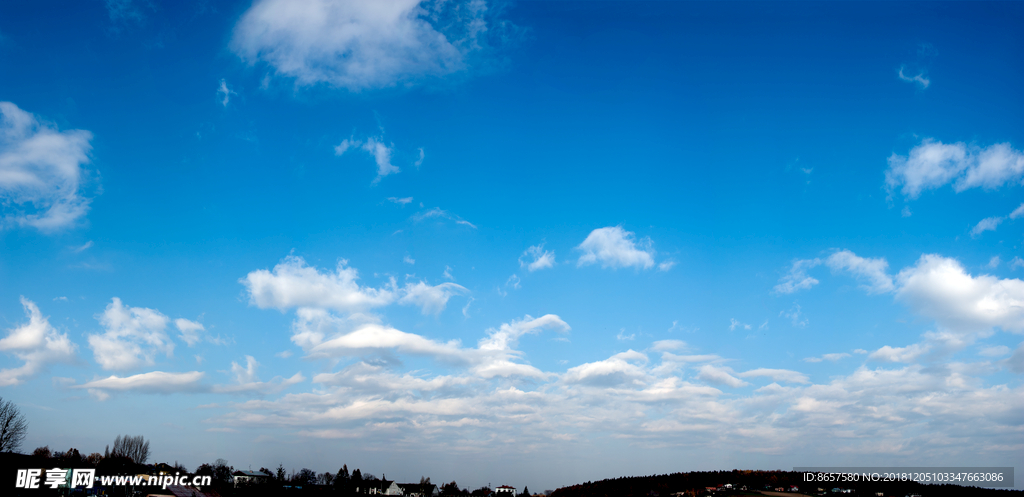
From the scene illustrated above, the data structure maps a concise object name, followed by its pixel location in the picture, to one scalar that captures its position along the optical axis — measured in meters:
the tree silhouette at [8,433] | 122.06
